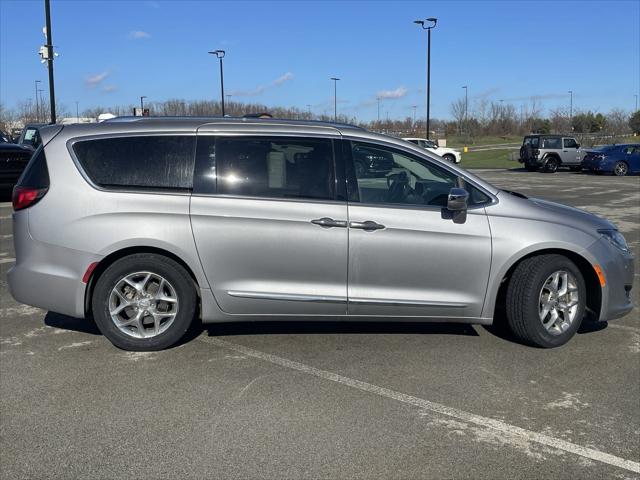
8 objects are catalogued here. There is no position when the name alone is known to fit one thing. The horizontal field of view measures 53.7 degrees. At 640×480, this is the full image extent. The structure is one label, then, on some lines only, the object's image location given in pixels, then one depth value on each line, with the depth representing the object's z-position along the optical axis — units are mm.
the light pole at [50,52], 20578
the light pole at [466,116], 77250
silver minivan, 4805
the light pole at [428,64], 39062
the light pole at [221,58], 43106
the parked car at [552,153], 30562
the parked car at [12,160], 14625
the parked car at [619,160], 27891
